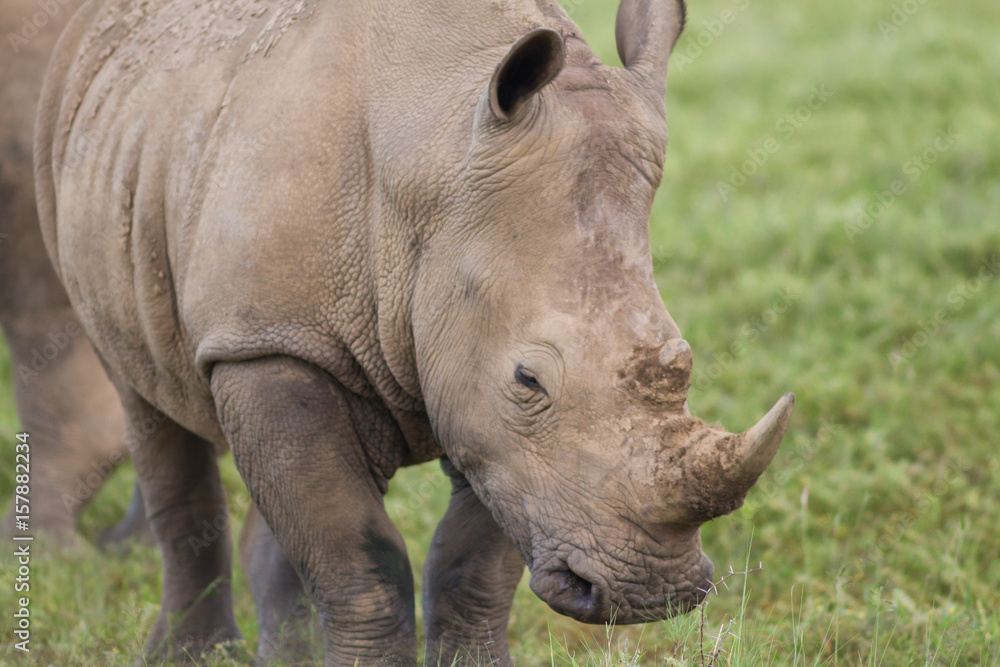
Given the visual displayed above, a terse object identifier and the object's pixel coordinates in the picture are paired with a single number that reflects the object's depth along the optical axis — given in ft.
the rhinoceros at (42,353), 34.76
